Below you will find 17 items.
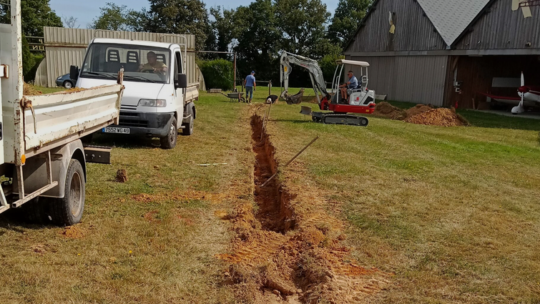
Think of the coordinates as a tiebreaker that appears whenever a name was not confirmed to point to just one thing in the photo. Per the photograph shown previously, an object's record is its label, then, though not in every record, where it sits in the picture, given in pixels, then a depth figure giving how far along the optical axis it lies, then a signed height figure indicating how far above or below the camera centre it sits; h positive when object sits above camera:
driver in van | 11.27 +0.17
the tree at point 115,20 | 69.38 +7.23
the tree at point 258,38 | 58.56 +4.71
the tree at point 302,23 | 61.25 +6.84
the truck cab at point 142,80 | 10.61 -0.15
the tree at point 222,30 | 60.09 +5.51
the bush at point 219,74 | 37.78 +0.16
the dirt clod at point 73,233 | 5.55 -1.80
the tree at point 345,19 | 66.44 +8.32
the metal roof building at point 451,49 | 23.12 +1.87
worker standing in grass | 26.03 -0.35
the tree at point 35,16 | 38.97 +4.30
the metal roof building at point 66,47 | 30.14 +1.41
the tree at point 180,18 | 53.81 +6.06
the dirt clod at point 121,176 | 8.13 -1.67
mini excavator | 17.75 -0.86
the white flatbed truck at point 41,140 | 4.44 -0.70
